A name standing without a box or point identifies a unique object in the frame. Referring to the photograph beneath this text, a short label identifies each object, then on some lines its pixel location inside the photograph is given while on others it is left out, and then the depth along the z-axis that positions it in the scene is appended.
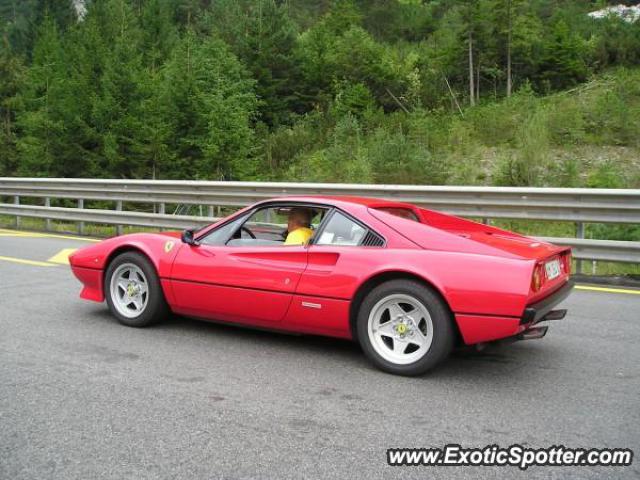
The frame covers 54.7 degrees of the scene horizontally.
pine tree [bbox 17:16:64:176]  26.52
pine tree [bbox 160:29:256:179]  26.30
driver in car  4.75
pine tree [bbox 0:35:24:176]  32.16
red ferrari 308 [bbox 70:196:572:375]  3.82
